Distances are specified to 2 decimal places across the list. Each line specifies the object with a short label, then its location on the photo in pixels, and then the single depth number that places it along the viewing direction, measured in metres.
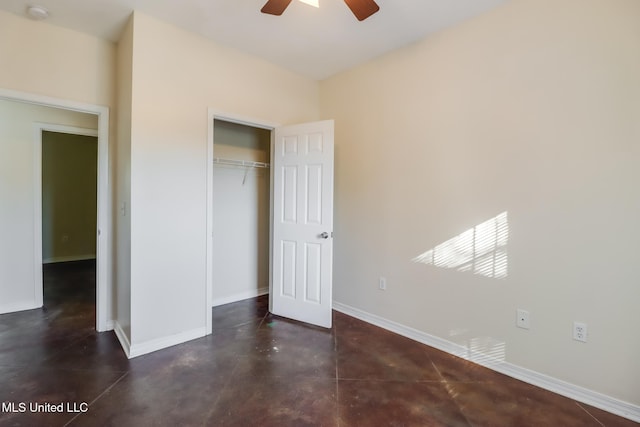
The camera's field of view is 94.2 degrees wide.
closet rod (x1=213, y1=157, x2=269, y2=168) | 3.42
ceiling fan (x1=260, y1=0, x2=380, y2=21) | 1.84
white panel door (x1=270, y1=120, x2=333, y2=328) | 2.97
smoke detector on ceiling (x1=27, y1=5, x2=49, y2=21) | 2.21
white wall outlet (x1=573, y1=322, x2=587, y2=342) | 1.88
